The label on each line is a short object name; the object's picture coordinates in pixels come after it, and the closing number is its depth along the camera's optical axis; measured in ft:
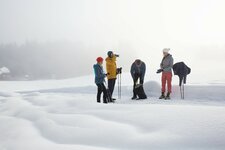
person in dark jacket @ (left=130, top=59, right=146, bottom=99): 51.11
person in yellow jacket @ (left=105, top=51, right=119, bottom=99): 48.32
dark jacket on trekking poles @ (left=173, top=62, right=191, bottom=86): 51.06
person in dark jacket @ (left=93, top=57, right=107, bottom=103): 44.75
